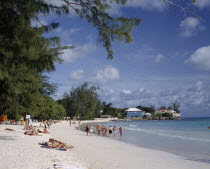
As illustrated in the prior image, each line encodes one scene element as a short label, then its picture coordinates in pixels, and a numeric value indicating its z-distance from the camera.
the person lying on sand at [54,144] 13.50
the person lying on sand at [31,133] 21.38
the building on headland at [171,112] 192.38
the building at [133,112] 181.39
